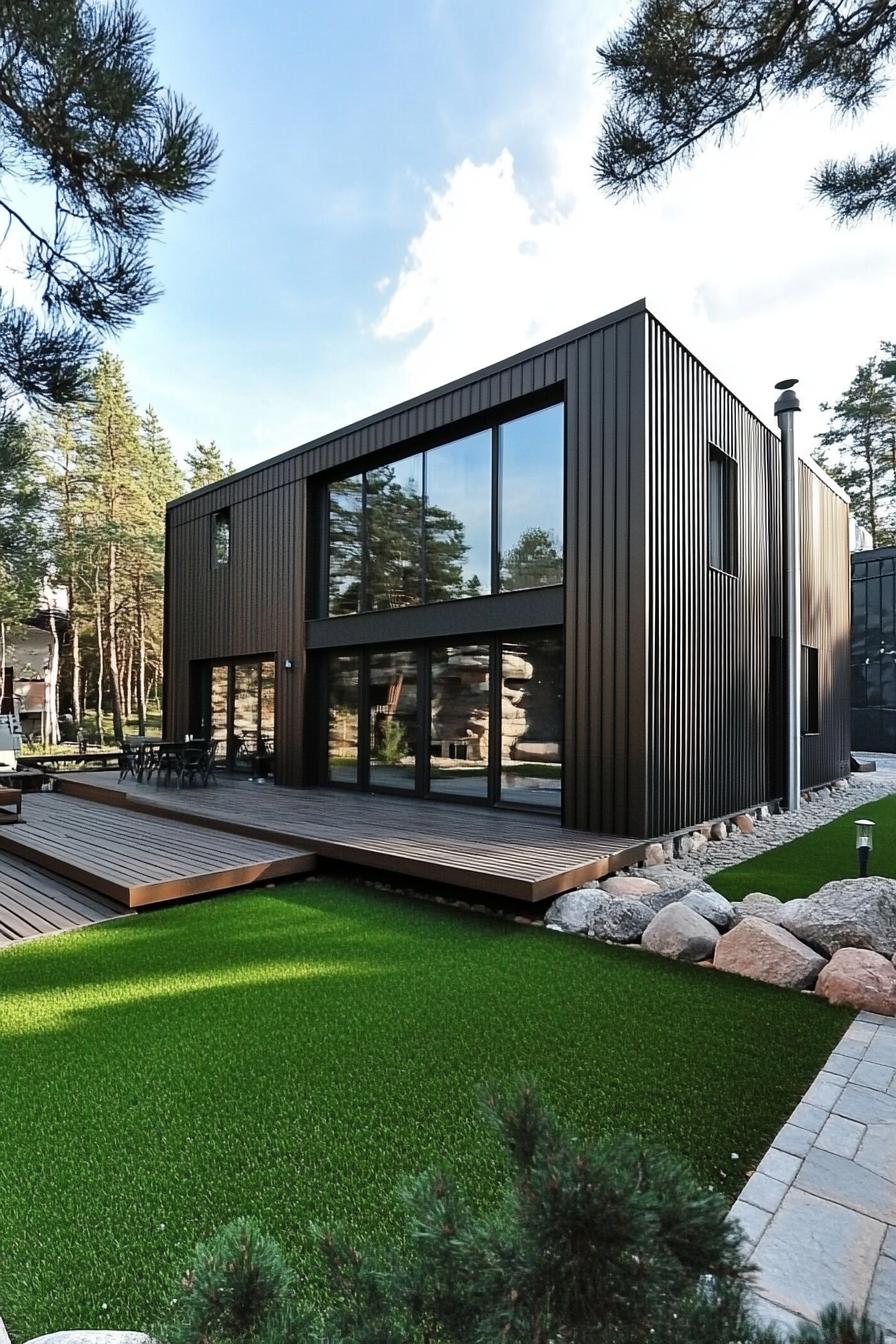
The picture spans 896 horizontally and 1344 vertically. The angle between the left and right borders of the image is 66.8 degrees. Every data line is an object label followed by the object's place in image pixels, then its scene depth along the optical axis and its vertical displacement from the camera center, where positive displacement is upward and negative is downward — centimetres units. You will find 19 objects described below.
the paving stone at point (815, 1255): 156 -139
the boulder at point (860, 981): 308 -135
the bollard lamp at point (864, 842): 457 -103
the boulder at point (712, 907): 386 -125
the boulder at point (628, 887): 468 -137
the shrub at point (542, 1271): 60 -55
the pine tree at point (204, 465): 3059 +1038
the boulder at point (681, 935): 364 -133
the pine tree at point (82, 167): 319 +275
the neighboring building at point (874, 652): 1880 +106
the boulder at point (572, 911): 419 -139
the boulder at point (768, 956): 333 -134
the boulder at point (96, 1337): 133 -127
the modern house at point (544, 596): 600 +107
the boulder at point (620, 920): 395 -135
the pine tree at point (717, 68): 305 +290
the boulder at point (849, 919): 337 -118
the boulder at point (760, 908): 377 -128
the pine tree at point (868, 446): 2145 +802
